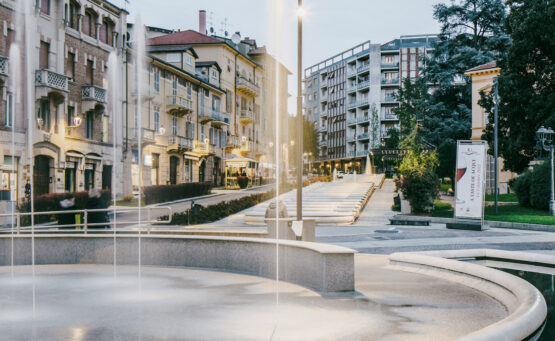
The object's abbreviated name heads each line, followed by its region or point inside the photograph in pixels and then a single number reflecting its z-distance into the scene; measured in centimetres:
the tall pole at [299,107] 1341
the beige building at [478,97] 4303
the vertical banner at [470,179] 1959
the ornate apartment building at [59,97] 2897
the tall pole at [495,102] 2493
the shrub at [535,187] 2612
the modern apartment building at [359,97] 9206
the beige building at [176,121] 4294
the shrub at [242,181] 5172
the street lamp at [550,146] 2433
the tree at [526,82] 2877
